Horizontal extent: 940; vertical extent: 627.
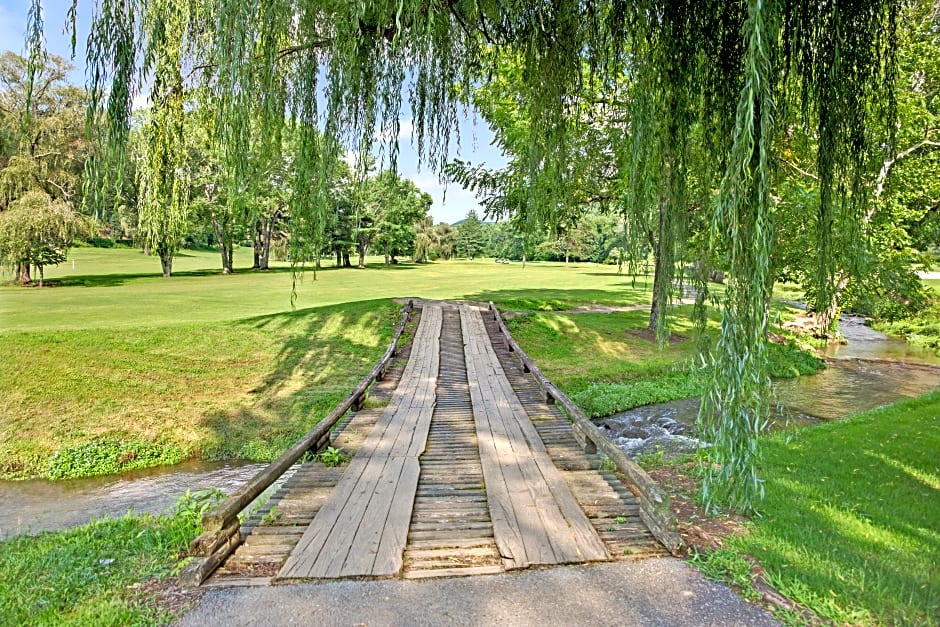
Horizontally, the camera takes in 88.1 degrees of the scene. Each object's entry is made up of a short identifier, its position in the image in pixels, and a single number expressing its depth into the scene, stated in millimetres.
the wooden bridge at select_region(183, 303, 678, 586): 3027
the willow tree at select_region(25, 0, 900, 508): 2031
